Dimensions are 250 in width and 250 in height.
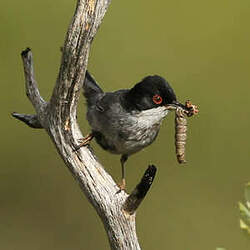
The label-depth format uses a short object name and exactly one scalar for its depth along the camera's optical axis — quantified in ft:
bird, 24.08
